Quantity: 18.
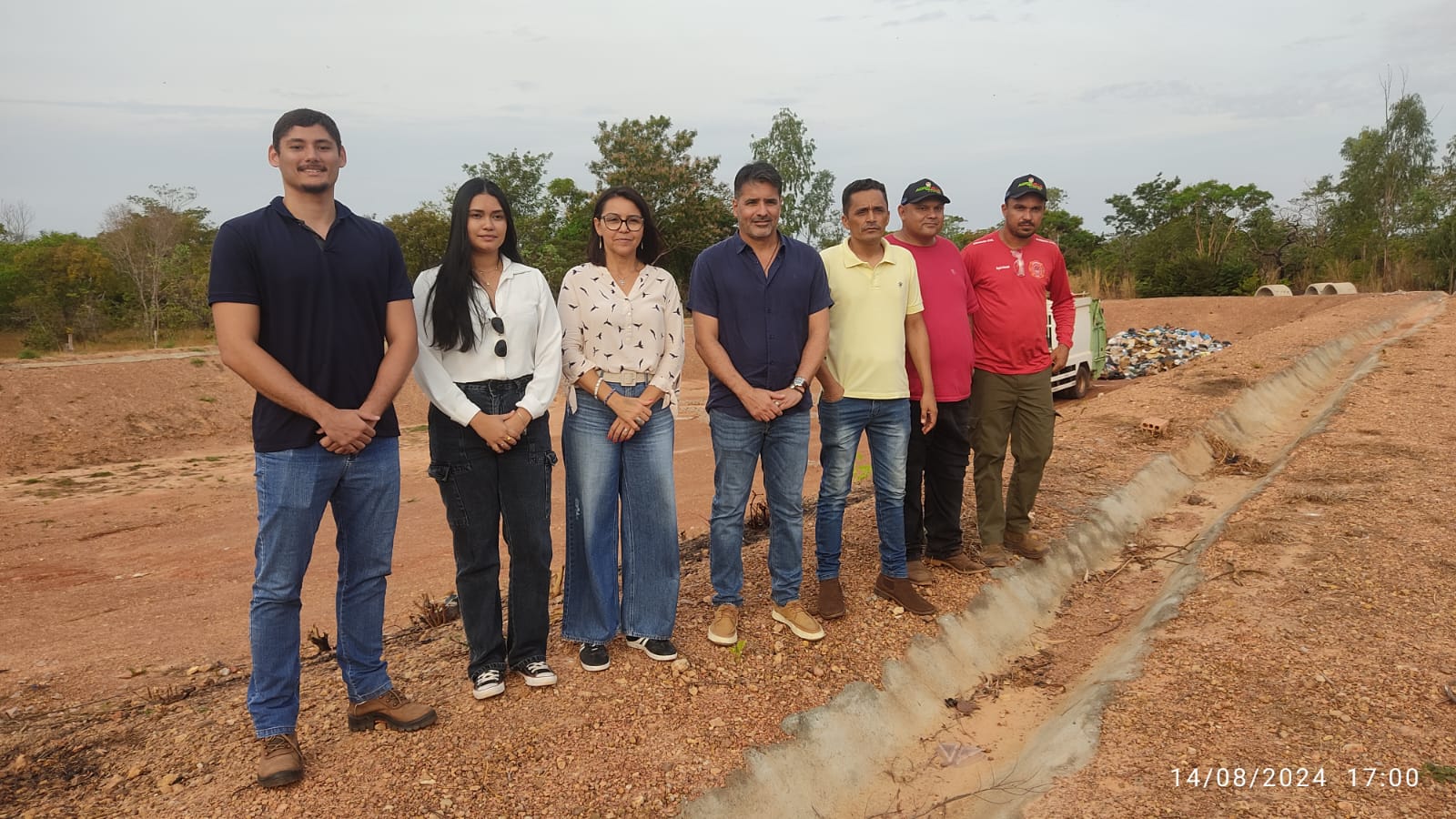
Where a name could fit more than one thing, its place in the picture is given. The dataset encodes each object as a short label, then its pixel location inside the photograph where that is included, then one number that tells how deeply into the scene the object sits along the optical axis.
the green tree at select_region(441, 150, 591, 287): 28.44
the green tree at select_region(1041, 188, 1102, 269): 40.69
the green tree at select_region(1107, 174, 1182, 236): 46.72
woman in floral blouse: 3.48
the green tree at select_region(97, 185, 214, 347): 25.89
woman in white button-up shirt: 3.20
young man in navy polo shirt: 2.75
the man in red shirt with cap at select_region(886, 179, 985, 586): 4.33
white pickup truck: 15.66
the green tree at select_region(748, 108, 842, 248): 36.31
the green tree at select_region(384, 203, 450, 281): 25.27
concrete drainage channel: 3.19
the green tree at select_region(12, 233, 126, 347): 24.22
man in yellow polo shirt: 3.96
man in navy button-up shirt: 3.64
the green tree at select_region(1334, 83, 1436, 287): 39.69
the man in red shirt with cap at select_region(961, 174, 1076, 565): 4.73
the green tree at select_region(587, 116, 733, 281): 28.47
